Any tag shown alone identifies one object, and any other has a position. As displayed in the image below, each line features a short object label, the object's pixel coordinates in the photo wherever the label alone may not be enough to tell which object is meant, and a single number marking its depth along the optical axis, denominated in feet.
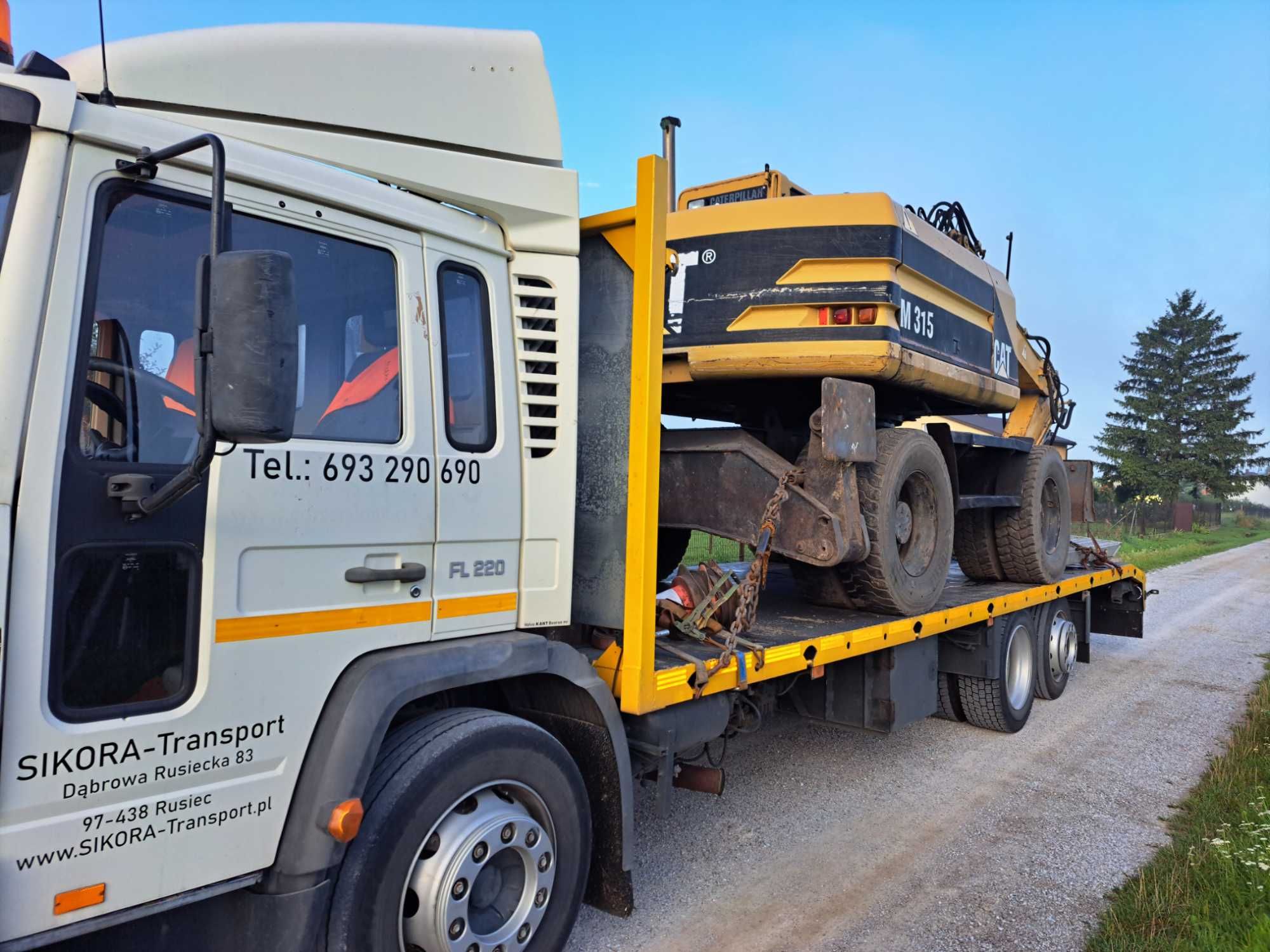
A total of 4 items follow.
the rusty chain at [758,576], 12.50
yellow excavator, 14.52
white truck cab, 6.51
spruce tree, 132.77
